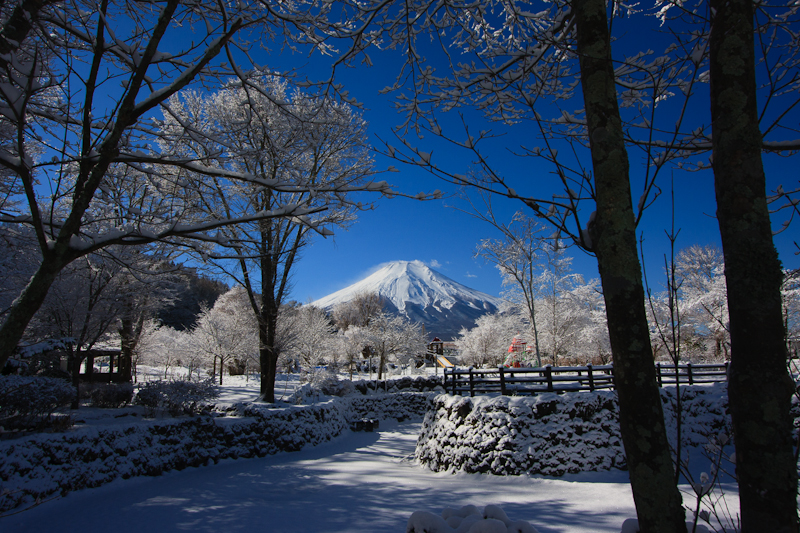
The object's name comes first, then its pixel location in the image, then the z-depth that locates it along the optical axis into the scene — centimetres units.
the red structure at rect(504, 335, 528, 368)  3309
